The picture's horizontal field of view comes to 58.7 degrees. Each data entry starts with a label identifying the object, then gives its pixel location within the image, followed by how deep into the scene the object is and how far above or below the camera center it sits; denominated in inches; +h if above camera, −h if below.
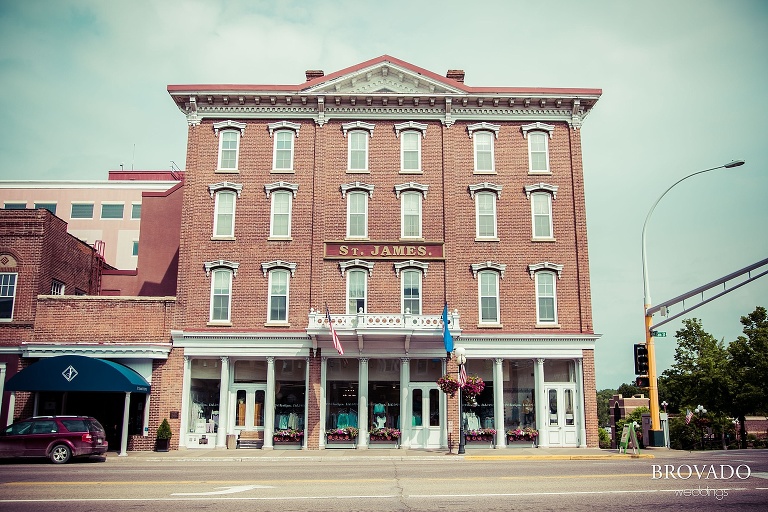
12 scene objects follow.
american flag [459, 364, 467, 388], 1017.5 +38.2
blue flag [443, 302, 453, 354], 1039.6 +101.8
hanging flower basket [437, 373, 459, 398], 1021.3 +27.9
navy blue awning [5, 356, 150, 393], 992.2 +37.0
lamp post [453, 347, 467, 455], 994.1 +58.5
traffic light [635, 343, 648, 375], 991.0 +61.8
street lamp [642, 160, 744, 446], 987.9 +53.0
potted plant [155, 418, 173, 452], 1062.4 -53.7
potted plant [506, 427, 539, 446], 1130.0 -54.7
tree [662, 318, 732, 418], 2075.5 +95.7
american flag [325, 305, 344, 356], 1053.8 +98.4
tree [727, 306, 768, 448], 1985.7 +106.7
